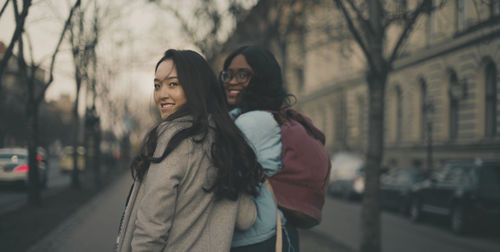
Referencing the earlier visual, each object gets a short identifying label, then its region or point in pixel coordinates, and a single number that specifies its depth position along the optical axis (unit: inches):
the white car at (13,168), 865.5
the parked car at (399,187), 669.9
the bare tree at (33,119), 517.7
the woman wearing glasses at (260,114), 102.7
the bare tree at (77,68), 647.8
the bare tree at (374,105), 320.2
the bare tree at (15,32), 301.9
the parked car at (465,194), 477.4
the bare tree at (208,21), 684.8
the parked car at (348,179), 850.8
